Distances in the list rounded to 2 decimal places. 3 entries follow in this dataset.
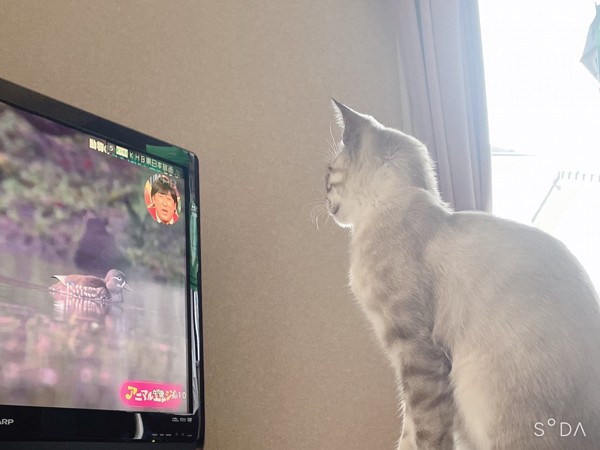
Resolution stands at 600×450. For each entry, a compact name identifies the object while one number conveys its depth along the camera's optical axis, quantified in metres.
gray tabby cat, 0.98
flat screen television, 0.92
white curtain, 1.94
